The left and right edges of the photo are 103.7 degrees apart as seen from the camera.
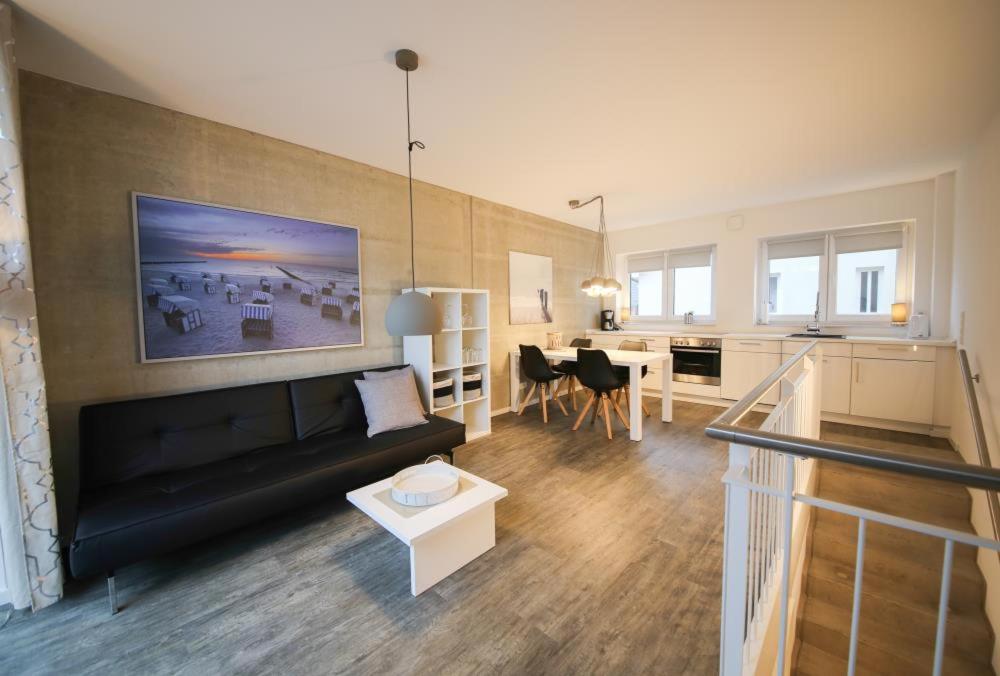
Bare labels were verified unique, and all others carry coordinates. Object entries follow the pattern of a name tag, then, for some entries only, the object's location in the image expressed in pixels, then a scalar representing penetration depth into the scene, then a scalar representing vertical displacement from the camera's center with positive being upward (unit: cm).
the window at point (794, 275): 475 +49
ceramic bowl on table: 198 -89
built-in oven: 505 -58
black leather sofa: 181 -85
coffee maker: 614 -5
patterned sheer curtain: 171 -39
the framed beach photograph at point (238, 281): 241 +28
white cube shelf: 354 -31
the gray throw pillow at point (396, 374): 317 -45
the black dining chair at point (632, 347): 439 -37
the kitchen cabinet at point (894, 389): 377 -76
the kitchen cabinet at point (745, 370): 461 -67
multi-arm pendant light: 630 +94
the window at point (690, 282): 555 +50
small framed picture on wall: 492 +39
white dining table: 387 -56
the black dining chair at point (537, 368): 441 -57
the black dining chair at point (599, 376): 390 -60
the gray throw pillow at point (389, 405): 293 -66
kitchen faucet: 462 -13
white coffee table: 183 -97
